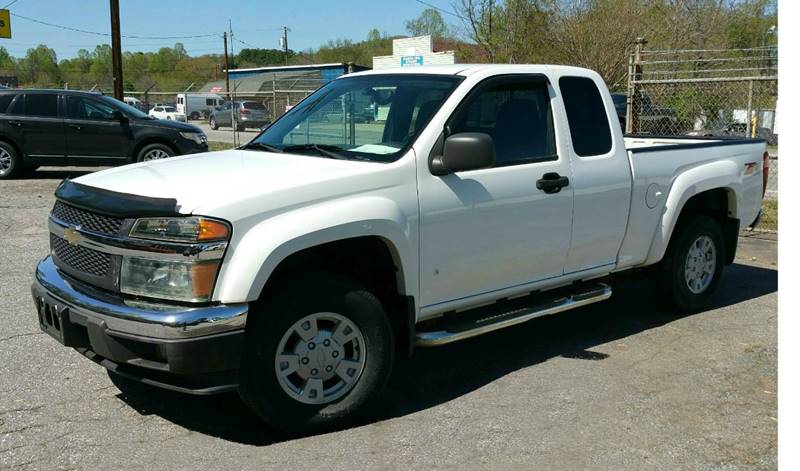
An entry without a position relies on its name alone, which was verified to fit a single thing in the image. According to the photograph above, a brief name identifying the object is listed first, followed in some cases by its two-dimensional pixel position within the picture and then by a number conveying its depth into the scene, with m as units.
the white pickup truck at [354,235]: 3.65
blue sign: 26.41
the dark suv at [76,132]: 14.39
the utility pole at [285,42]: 78.19
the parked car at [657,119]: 13.72
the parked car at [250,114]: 38.09
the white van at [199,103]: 54.75
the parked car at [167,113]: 49.59
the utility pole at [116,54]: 21.56
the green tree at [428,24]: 50.88
